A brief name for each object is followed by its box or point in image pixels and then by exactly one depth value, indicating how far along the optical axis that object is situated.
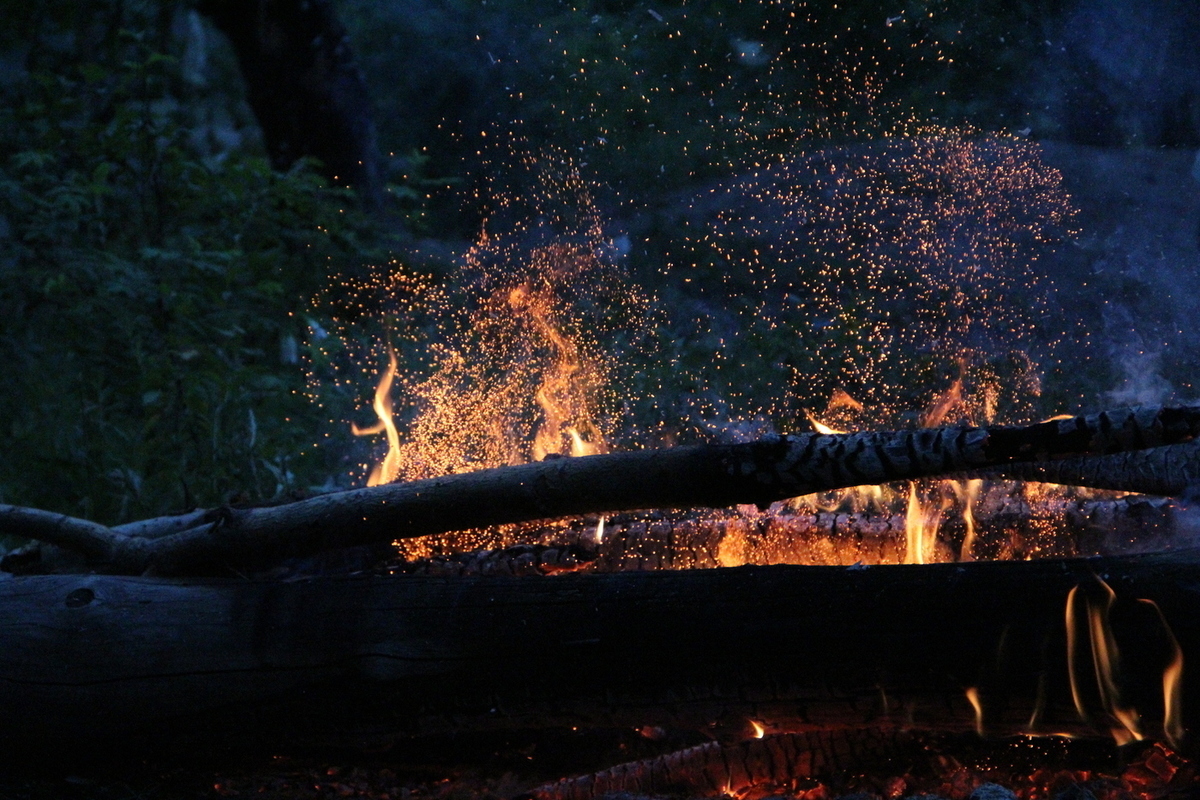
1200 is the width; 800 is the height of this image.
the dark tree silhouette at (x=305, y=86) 13.63
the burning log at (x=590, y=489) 5.82
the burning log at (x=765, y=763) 6.19
